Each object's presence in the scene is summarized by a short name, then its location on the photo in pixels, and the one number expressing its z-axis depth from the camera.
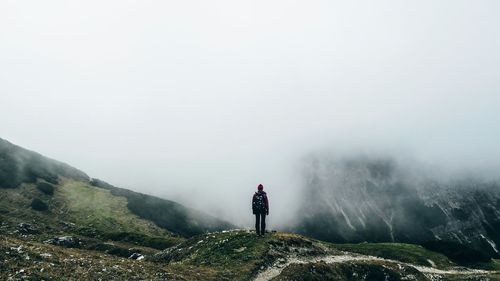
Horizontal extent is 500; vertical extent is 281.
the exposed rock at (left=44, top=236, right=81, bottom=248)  75.99
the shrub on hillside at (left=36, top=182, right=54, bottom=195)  134.25
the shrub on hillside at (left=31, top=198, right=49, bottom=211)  120.82
